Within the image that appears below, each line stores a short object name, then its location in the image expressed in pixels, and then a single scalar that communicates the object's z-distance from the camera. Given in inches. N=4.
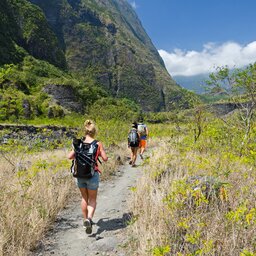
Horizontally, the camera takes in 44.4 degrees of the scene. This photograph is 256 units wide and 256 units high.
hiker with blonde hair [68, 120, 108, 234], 221.1
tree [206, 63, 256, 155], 480.7
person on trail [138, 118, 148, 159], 549.6
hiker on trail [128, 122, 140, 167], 502.3
